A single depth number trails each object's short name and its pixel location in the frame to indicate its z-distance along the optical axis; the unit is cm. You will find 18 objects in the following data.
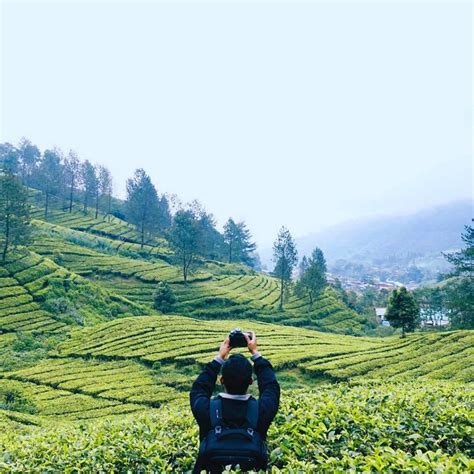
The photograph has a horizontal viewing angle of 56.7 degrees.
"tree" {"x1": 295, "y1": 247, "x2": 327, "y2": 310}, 4966
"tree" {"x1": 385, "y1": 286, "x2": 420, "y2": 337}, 3012
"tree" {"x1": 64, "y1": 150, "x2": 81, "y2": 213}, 7856
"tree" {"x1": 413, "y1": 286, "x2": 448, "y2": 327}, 5697
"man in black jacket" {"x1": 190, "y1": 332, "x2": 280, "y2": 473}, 421
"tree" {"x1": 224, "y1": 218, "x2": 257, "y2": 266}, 7712
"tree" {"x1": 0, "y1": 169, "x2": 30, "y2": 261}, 4016
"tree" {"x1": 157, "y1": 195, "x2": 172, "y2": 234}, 7318
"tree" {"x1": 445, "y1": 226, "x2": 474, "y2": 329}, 3306
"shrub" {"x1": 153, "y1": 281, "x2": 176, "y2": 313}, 4225
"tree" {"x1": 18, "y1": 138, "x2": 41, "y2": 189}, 8850
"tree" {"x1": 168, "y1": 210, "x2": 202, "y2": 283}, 5081
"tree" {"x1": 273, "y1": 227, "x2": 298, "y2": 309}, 5016
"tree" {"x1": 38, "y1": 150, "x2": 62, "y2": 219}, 7250
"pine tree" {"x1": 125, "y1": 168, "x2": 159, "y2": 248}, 6794
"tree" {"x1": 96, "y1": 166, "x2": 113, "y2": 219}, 7988
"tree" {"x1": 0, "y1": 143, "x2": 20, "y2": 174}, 8629
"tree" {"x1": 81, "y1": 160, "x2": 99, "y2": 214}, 7912
